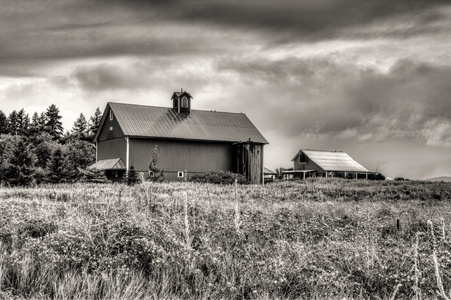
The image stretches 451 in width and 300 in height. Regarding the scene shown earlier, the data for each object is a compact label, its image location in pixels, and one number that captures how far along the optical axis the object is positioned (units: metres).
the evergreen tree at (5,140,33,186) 34.12
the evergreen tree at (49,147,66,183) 37.09
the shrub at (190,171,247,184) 34.88
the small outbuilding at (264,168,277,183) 44.31
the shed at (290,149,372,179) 58.44
